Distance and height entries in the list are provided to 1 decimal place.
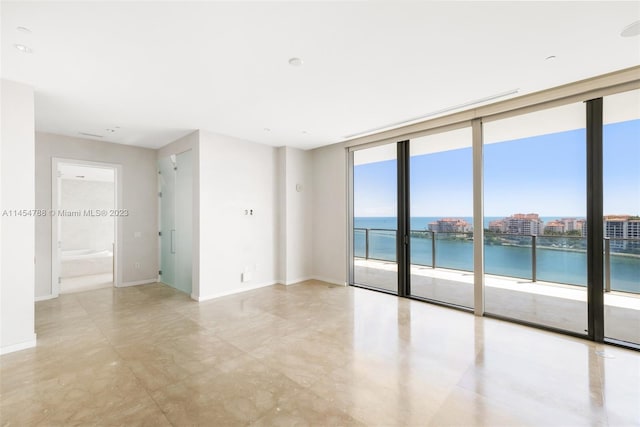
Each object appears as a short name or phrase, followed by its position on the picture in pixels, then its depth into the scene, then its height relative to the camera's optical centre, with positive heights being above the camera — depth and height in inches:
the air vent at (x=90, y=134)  190.4 +58.1
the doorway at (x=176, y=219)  198.2 -3.8
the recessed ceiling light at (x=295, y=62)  97.8 +56.3
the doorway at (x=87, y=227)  244.1 -14.6
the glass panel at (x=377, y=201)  199.2 +9.2
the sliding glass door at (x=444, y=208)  174.7 +3.6
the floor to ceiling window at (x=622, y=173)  116.3 +16.6
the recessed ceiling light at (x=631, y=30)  81.1 +56.3
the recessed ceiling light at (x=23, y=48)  88.7 +56.2
